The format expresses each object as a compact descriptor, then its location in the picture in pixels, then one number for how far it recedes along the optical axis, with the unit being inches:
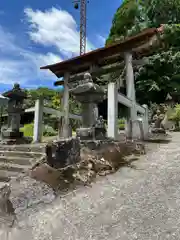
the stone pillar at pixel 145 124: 307.4
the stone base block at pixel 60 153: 134.9
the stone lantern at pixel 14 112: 272.1
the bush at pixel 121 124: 527.6
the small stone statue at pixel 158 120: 363.9
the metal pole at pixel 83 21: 992.4
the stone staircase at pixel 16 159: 149.7
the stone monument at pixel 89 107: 173.5
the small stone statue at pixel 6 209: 94.4
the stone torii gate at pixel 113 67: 202.7
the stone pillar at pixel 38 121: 302.1
